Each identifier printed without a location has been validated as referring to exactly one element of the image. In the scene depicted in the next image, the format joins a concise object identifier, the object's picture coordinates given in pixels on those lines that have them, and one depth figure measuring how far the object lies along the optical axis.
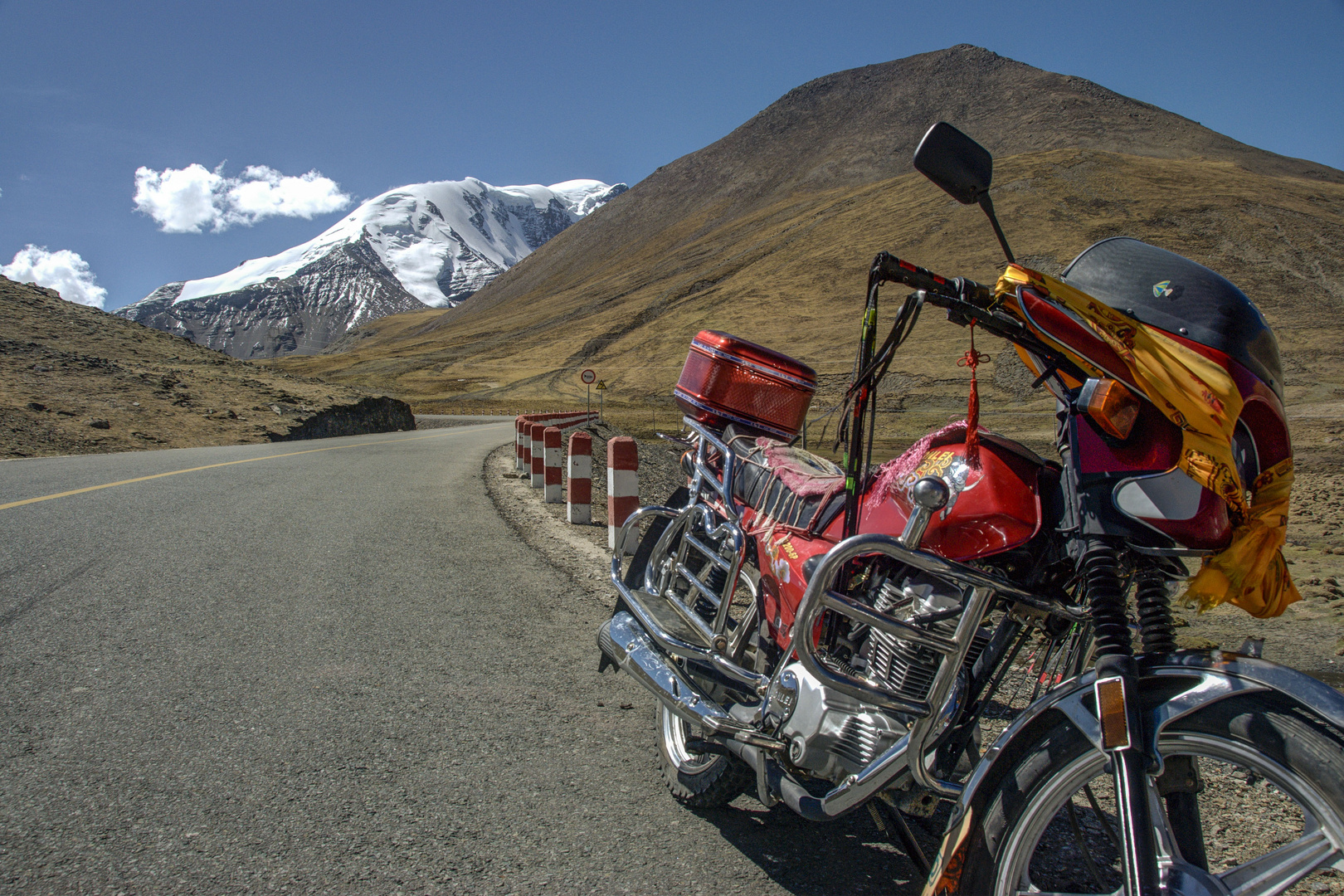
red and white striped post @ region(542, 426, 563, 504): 9.40
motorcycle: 1.59
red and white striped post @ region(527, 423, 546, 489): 10.05
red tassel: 2.06
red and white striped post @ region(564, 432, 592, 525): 7.77
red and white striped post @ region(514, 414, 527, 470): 12.29
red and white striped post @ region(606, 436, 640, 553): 6.79
